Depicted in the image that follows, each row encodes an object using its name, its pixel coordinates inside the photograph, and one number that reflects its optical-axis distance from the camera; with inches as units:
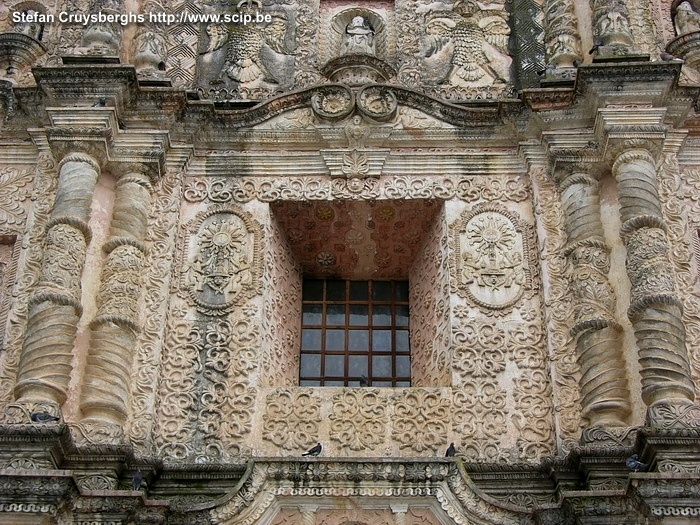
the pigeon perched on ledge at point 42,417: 389.4
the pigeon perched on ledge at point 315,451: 396.2
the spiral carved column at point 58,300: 406.9
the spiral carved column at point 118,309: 416.2
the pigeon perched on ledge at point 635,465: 375.2
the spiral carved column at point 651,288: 398.9
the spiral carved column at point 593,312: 410.6
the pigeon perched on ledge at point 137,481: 394.0
